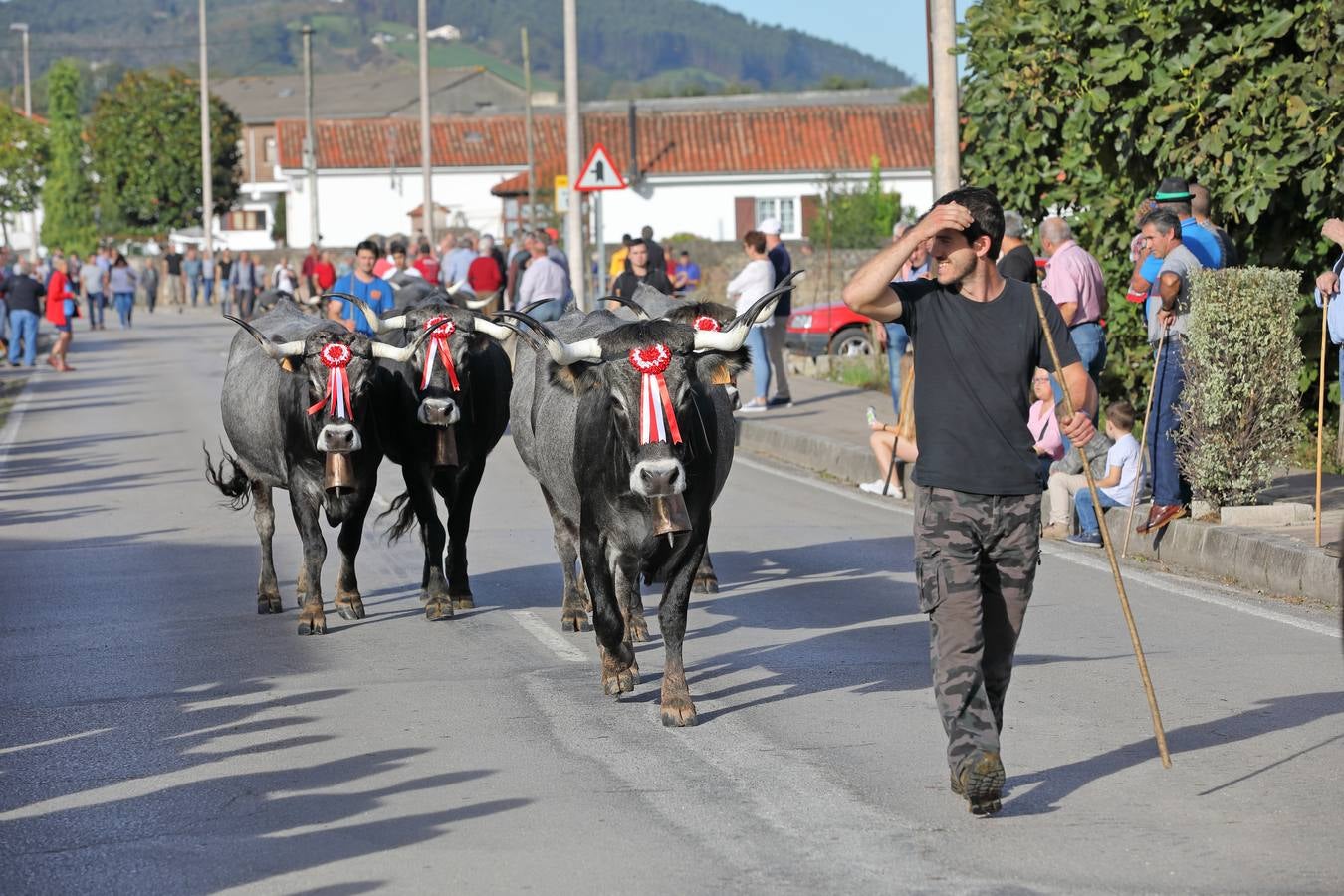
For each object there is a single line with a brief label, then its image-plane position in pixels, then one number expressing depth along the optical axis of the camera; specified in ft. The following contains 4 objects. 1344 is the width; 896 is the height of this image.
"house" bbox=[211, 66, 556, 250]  377.71
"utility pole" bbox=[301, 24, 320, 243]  213.05
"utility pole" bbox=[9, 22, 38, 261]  363.76
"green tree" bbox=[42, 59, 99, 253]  321.52
